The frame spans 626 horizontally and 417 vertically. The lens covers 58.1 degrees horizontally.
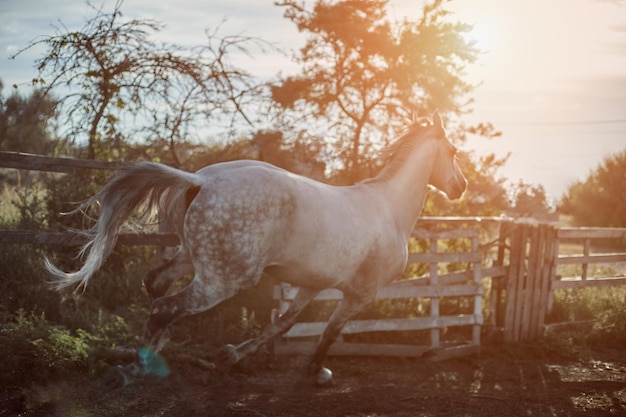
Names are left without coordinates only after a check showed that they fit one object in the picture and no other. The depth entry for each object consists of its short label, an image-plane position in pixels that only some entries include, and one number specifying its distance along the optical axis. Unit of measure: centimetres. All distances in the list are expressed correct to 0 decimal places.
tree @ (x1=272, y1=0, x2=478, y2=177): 918
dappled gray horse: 447
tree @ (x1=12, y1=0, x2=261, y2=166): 783
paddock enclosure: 694
